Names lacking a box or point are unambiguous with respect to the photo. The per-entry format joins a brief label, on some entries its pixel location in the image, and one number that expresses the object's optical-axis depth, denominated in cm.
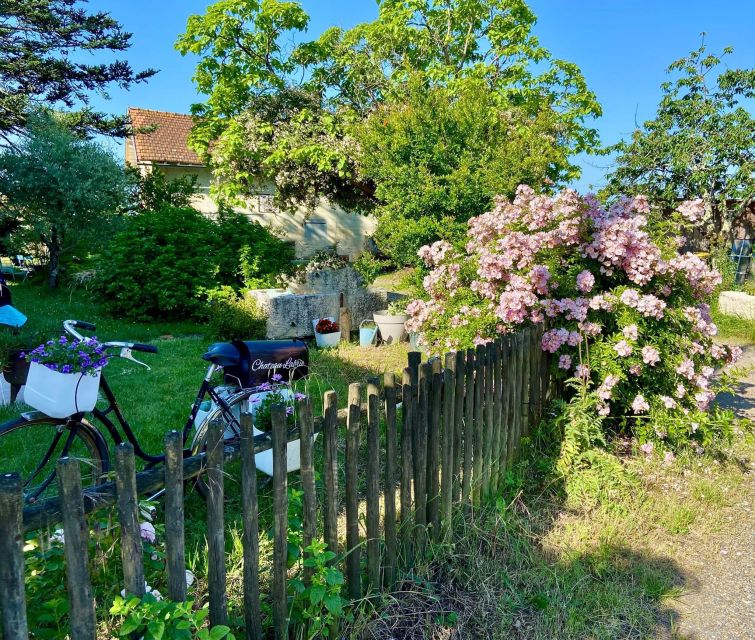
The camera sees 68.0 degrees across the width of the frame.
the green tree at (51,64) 1530
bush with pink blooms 409
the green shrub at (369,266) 890
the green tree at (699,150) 1391
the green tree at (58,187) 1207
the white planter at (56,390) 262
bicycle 280
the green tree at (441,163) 766
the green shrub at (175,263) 1009
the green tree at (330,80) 1215
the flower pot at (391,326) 855
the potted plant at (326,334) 828
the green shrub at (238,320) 824
